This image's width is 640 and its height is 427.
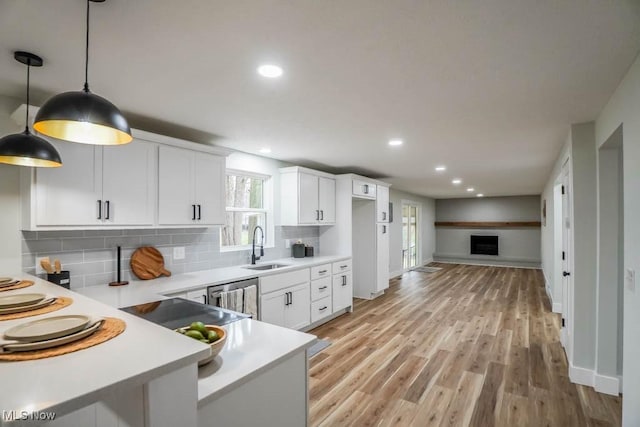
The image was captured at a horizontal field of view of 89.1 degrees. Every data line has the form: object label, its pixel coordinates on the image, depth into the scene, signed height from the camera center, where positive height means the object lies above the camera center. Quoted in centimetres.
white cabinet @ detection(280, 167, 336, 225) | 457 +29
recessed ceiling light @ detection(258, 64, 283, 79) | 191 +88
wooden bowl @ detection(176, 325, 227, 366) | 121 -49
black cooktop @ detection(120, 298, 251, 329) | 180 -60
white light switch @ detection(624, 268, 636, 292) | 185 -35
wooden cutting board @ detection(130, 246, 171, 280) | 299 -45
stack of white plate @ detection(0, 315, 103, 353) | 95 -37
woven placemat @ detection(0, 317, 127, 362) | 90 -40
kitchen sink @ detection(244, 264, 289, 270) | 396 -63
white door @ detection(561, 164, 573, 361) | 313 -54
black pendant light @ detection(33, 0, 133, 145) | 122 +40
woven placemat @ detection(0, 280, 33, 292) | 178 -41
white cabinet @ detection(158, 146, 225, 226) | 298 +28
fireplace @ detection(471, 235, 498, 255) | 1080 -92
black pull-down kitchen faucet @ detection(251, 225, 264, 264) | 411 -41
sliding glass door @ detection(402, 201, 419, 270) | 926 -52
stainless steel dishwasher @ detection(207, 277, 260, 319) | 298 -75
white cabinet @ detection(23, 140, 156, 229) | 226 +20
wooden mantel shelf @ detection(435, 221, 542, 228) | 1016 -20
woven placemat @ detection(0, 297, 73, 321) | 130 -41
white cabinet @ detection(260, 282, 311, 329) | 361 -107
